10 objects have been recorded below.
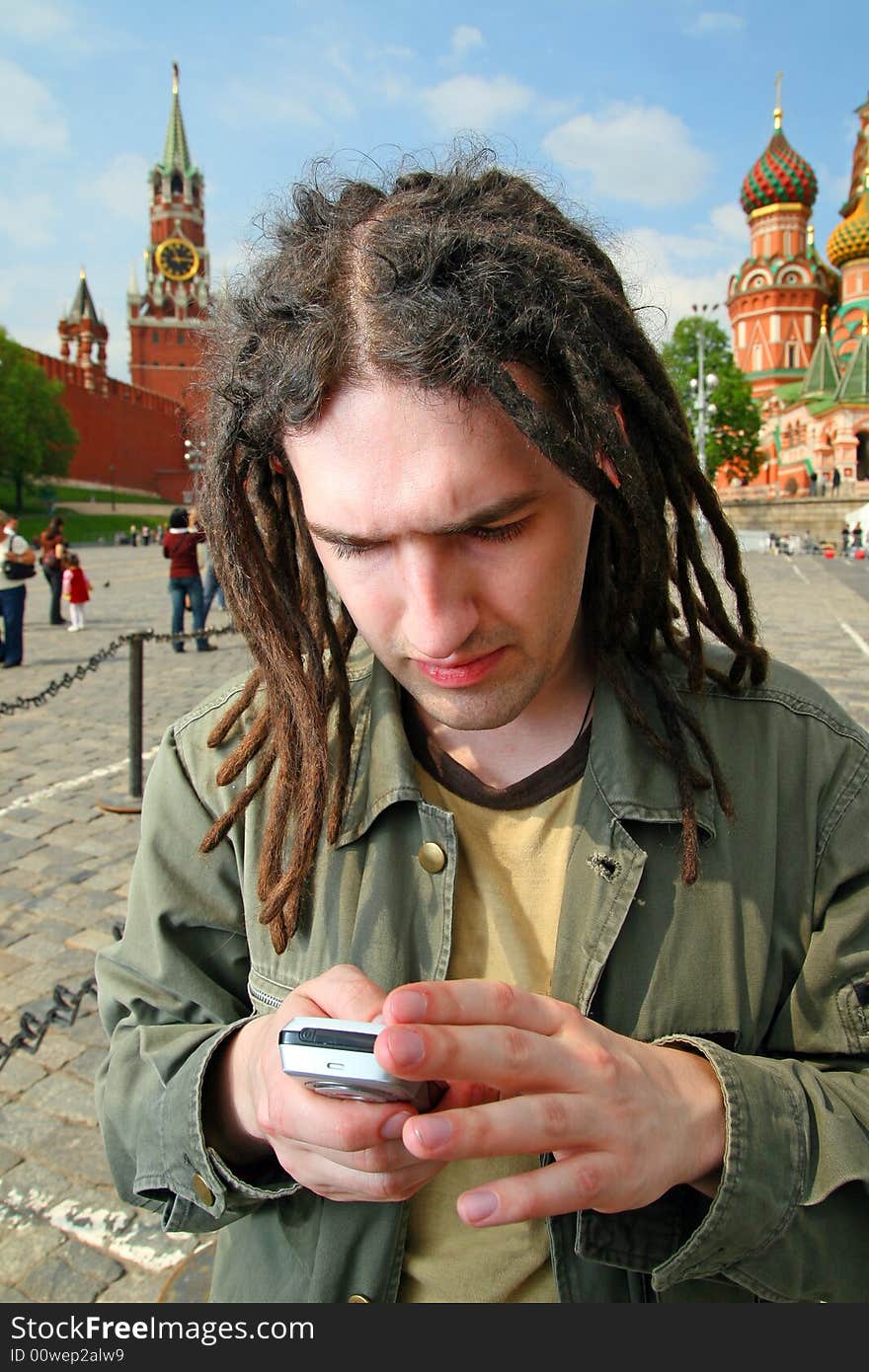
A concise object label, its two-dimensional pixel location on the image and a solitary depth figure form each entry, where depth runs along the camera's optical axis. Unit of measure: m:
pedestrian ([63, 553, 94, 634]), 14.16
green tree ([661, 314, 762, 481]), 45.22
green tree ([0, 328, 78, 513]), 51.28
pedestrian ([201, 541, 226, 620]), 13.56
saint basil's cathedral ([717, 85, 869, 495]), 52.25
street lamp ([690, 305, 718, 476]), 30.81
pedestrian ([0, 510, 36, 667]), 11.17
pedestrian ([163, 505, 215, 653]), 11.94
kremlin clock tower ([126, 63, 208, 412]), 86.81
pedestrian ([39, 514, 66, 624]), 15.59
